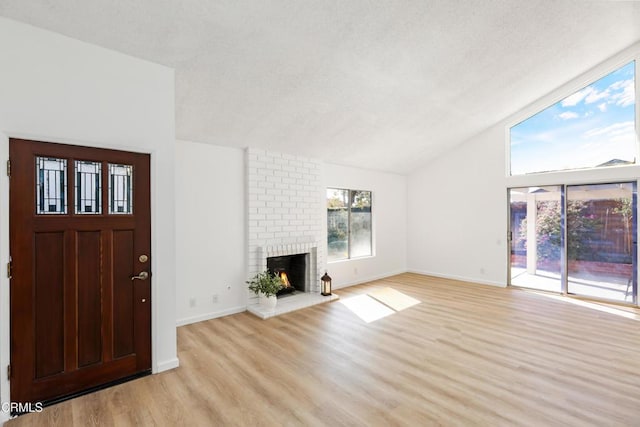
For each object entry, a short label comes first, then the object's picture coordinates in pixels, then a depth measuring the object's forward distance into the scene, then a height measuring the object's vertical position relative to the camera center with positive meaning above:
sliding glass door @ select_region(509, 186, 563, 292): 5.39 -0.47
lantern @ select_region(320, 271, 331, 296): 5.07 -1.23
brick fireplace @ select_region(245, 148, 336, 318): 4.53 +0.06
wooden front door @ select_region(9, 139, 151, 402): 2.19 -0.44
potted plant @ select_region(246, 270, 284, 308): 4.32 -1.09
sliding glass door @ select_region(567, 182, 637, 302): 4.73 -0.48
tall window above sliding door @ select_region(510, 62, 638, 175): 4.76 +1.45
